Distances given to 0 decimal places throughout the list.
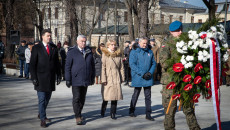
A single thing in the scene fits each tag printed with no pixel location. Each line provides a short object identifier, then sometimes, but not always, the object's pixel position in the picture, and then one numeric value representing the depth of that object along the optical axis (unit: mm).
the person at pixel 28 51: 17328
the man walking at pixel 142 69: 8625
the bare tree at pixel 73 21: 25703
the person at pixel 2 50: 20428
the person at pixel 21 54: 18850
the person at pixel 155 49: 15652
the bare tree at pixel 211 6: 18734
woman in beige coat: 8609
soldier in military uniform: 6094
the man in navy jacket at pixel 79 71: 7977
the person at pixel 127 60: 15875
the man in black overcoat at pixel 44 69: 7758
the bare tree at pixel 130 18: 22453
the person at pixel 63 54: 17234
